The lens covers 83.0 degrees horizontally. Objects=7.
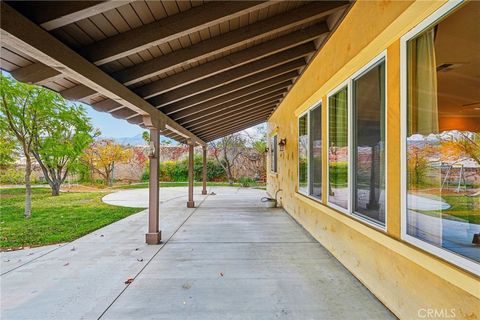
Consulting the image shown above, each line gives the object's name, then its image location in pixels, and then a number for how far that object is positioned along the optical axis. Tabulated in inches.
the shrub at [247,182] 610.5
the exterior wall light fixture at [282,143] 299.4
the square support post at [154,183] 186.5
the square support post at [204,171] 461.1
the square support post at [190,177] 328.5
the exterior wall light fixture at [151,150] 188.9
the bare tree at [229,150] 703.1
